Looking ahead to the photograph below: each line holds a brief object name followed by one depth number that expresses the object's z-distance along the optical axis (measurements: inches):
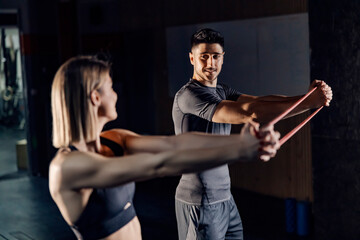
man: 115.5
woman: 72.1
